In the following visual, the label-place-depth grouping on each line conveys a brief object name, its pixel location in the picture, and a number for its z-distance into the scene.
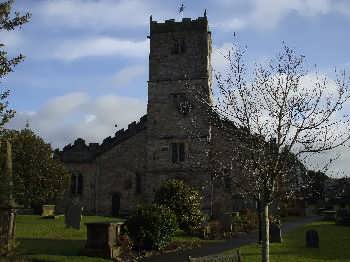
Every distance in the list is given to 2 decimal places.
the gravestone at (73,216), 23.09
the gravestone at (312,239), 19.92
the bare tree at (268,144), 11.95
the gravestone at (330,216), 41.34
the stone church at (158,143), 36.28
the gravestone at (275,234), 21.84
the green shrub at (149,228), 18.92
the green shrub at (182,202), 25.11
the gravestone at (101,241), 16.41
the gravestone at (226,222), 27.41
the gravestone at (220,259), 10.10
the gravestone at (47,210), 31.34
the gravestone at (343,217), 33.91
